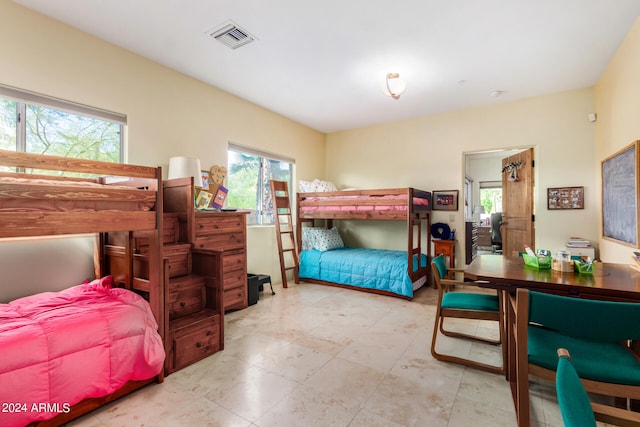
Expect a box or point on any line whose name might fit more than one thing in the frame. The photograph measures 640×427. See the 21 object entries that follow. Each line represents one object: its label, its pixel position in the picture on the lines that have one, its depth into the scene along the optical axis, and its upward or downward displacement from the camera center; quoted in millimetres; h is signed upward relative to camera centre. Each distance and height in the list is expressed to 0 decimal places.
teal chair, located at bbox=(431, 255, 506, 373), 2211 -747
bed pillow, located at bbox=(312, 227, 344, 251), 4909 -448
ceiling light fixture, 3174 +1401
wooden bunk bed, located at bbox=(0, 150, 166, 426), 1501 -604
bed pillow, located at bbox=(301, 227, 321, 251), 5027 -405
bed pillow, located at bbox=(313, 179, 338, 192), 5105 +487
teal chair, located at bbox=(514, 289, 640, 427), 1242 -720
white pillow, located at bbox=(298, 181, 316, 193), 5086 +467
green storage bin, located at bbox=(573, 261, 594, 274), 1937 -372
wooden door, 4148 +133
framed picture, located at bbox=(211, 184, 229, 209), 3619 +219
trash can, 3688 -962
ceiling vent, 2531 +1618
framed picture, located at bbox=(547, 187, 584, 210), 3766 +179
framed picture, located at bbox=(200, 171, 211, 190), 3562 +439
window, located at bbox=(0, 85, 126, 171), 2303 +777
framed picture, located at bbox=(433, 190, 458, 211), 4625 +196
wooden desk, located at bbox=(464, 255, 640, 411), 1591 -416
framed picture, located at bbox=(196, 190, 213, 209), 3355 +175
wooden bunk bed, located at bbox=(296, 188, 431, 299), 4074 -91
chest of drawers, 3123 -321
